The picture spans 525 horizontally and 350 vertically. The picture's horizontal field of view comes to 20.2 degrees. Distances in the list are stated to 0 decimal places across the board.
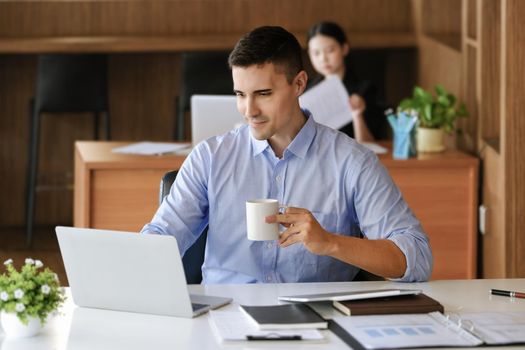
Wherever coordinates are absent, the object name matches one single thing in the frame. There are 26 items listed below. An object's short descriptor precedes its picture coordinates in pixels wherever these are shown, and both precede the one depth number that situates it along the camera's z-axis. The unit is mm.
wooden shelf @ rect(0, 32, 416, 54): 8146
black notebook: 2830
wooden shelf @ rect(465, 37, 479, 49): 6351
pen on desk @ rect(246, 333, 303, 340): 2743
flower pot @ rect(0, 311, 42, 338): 2771
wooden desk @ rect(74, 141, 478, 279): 6022
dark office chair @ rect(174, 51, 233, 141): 8122
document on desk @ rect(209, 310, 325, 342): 2753
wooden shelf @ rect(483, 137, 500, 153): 5903
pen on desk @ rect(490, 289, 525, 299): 3250
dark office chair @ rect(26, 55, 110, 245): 8015
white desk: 2734
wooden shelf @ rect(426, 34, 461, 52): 7345
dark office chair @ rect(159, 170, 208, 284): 3925
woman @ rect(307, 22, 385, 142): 6752
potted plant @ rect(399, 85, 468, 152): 6351
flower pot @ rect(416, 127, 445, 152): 6346
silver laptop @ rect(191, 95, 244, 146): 5934
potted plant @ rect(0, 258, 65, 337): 2764
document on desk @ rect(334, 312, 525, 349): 2697
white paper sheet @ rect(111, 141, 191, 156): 6236
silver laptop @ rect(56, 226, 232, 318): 2912
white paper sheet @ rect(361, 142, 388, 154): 6296
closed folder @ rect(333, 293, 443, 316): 2956
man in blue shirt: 3521
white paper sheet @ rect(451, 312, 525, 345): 2750
